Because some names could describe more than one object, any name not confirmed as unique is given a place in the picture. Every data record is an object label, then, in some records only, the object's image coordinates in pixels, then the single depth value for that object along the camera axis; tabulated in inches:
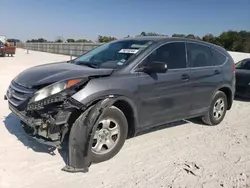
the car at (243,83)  230.5
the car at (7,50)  748.5
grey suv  94.2
